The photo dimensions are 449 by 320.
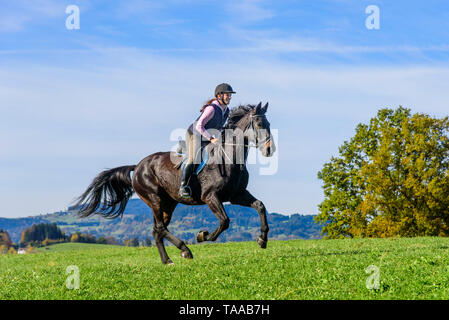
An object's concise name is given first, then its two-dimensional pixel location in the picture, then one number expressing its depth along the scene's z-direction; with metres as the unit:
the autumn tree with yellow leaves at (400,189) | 37.97
